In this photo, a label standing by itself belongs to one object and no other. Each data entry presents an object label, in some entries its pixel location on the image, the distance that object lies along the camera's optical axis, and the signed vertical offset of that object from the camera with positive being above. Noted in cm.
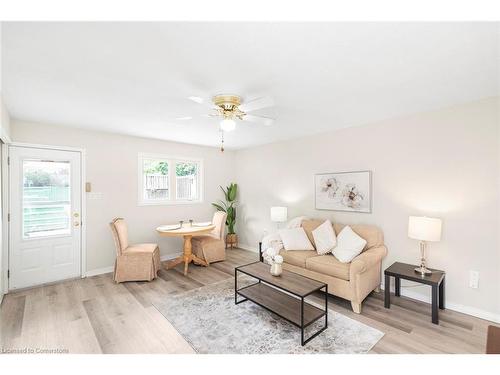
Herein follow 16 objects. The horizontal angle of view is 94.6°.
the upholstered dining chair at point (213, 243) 444 -115
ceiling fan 229 +82
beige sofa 273 -107
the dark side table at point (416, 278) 245 -103
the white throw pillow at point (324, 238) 341 -79
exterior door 333 -49
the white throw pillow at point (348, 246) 305 -82
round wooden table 394 -84
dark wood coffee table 226 -130
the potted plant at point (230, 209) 572 -59
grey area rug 208 -147
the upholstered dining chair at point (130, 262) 359 -122
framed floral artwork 352 -9
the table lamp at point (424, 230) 262 -50
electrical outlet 262 -105
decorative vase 271 -98
